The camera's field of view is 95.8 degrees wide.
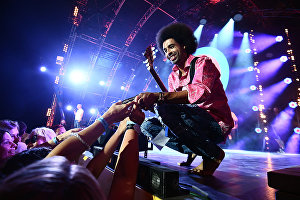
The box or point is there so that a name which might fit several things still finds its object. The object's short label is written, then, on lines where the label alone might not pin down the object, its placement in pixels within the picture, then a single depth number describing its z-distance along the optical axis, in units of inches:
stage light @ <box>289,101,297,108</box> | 294.3
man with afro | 67.7
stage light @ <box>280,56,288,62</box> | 317.7
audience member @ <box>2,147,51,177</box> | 29.5
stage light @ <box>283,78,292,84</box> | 312.1
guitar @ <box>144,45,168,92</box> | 100.8
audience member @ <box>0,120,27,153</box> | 86.0
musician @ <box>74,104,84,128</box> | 388.2
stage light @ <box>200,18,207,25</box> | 326.3
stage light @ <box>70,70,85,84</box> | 519.1
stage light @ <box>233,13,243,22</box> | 281.7
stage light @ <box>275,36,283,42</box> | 327.9
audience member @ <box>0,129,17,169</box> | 68.3
